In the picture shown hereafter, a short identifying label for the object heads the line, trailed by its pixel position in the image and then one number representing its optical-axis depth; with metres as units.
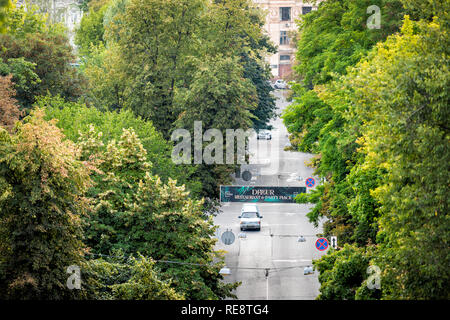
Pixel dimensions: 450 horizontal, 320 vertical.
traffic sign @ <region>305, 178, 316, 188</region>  44.16
